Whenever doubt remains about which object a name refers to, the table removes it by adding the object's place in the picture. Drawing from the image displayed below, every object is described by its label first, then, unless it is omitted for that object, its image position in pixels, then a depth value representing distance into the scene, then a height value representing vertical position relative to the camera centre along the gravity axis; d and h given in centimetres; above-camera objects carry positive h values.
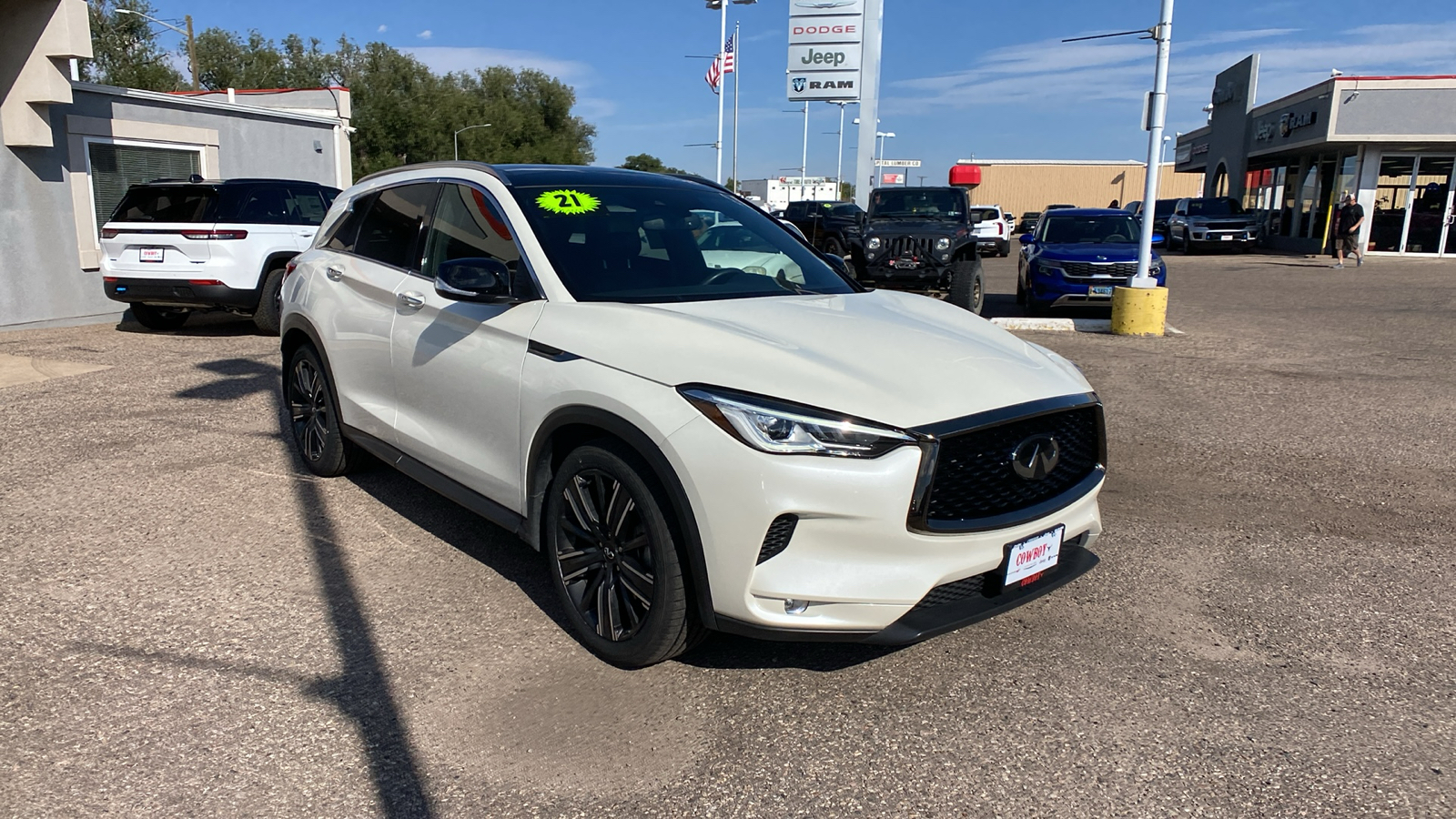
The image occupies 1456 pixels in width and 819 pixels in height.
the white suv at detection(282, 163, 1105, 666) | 286 -64
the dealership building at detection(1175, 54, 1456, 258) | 2752 +222
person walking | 2331 +17
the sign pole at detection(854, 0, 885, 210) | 2908 +397
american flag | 3766 +565
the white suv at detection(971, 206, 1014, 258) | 2962 -21
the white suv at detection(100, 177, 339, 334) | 1041 -41
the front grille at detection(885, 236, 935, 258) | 1316 -33
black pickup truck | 1941 -7
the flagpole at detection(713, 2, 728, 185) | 4022 +774
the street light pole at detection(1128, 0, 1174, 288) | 1184 +117
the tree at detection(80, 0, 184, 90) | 4650 +762
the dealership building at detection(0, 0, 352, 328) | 1120 +71
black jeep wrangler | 1292 -46
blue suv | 1288 -52
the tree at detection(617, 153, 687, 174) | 8284 +485
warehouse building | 7331 +307
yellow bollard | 1166 -99
